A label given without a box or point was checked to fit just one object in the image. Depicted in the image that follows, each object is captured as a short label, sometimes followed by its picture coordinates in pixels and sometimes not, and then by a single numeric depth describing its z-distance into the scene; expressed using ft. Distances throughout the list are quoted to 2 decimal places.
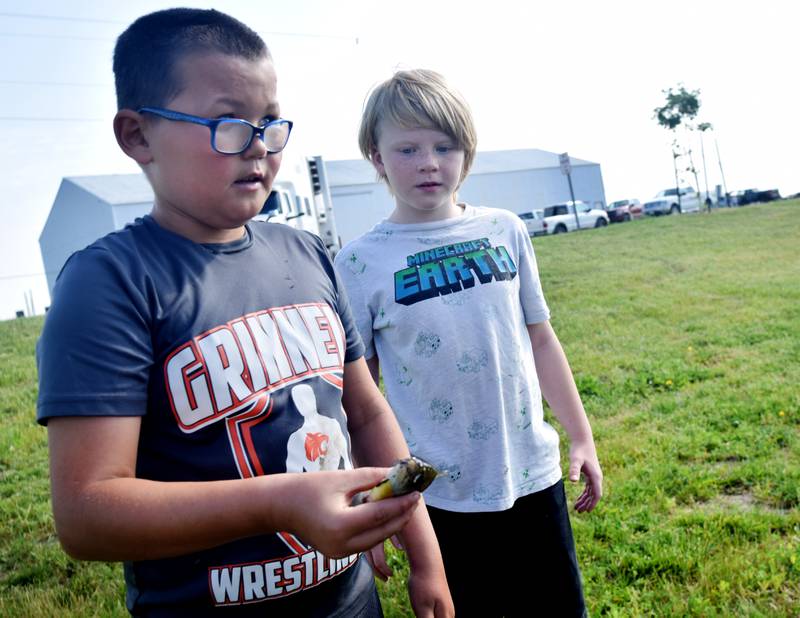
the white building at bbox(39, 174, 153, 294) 94.53
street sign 73.00
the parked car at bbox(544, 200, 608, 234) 102.42
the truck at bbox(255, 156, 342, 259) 49.47
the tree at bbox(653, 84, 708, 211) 104.22
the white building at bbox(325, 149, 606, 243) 137.59
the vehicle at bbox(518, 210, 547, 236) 101.45
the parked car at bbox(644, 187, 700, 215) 121.90
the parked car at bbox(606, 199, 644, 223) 118.62
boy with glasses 3.28
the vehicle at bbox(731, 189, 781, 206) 147.13
